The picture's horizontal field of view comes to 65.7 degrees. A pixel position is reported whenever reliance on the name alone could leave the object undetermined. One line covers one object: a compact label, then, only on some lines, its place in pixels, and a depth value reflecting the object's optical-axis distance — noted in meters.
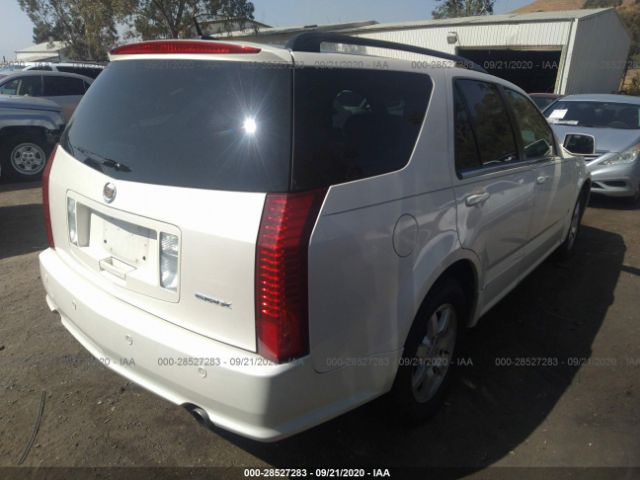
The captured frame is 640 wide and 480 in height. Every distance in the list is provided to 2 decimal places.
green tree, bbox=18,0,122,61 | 25.28
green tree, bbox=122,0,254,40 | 24.33
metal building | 18.97
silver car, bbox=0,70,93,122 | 9.68
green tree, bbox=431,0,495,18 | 49.78
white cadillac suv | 1.75
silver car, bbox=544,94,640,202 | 6.92
